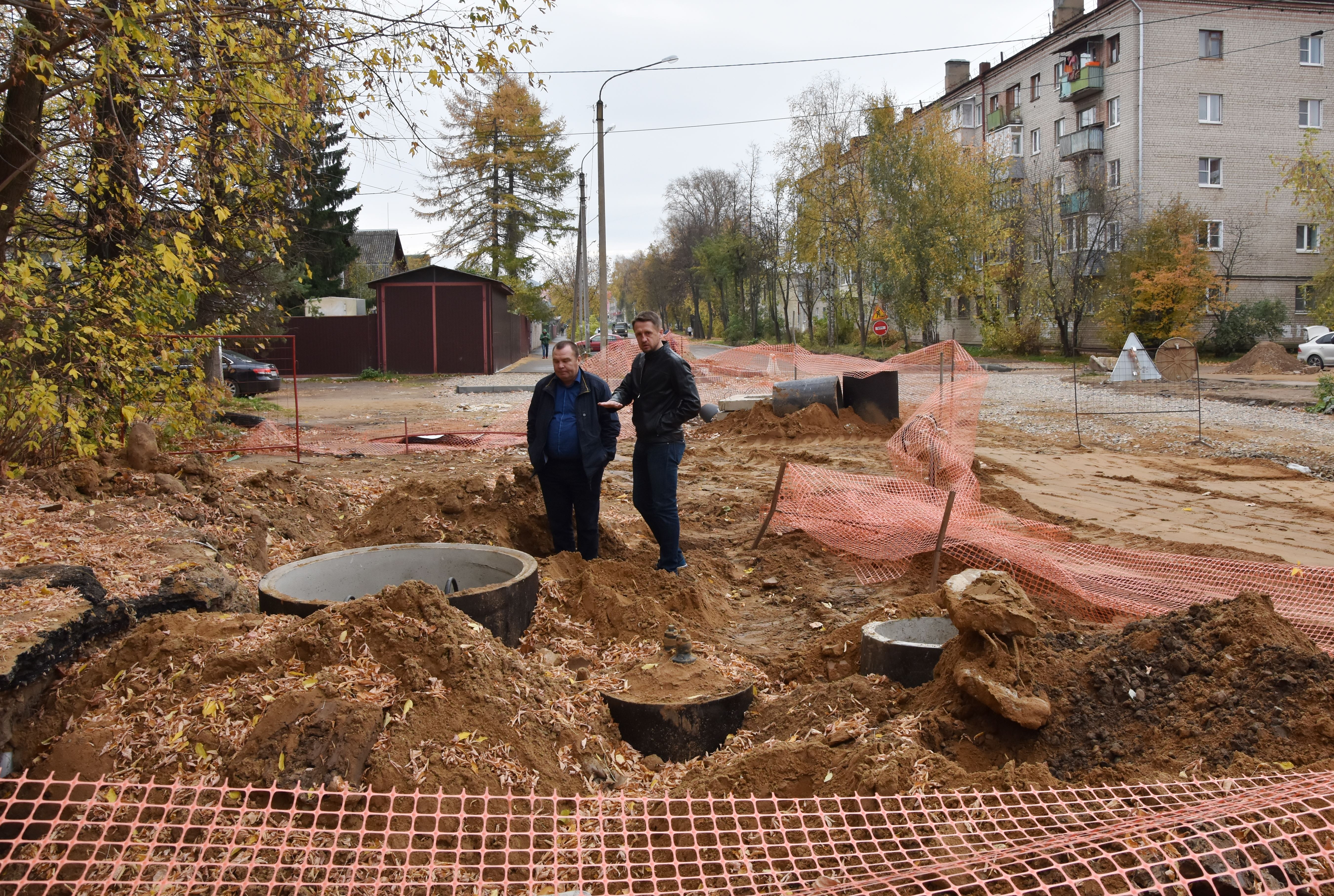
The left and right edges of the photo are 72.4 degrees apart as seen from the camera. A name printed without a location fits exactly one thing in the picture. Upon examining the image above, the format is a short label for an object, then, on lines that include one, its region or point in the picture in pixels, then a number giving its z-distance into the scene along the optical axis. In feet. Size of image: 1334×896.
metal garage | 101.24
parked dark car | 75.77
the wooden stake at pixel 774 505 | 23.81
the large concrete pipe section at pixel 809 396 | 47.73
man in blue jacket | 20.24
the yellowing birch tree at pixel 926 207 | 126.11
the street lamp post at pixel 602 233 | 84.07
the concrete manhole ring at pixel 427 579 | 14.98
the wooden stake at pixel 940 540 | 19.53
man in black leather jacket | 20.31
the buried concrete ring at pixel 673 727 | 13.34
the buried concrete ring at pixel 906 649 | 14.20
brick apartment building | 119.14
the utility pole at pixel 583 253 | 109.19
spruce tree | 104.63
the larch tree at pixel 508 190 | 135.03
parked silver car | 90.33
